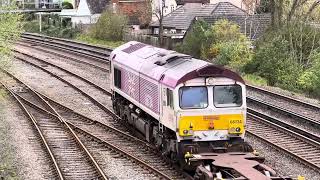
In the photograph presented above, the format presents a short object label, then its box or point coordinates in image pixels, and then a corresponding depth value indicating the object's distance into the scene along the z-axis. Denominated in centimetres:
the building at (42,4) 8246
